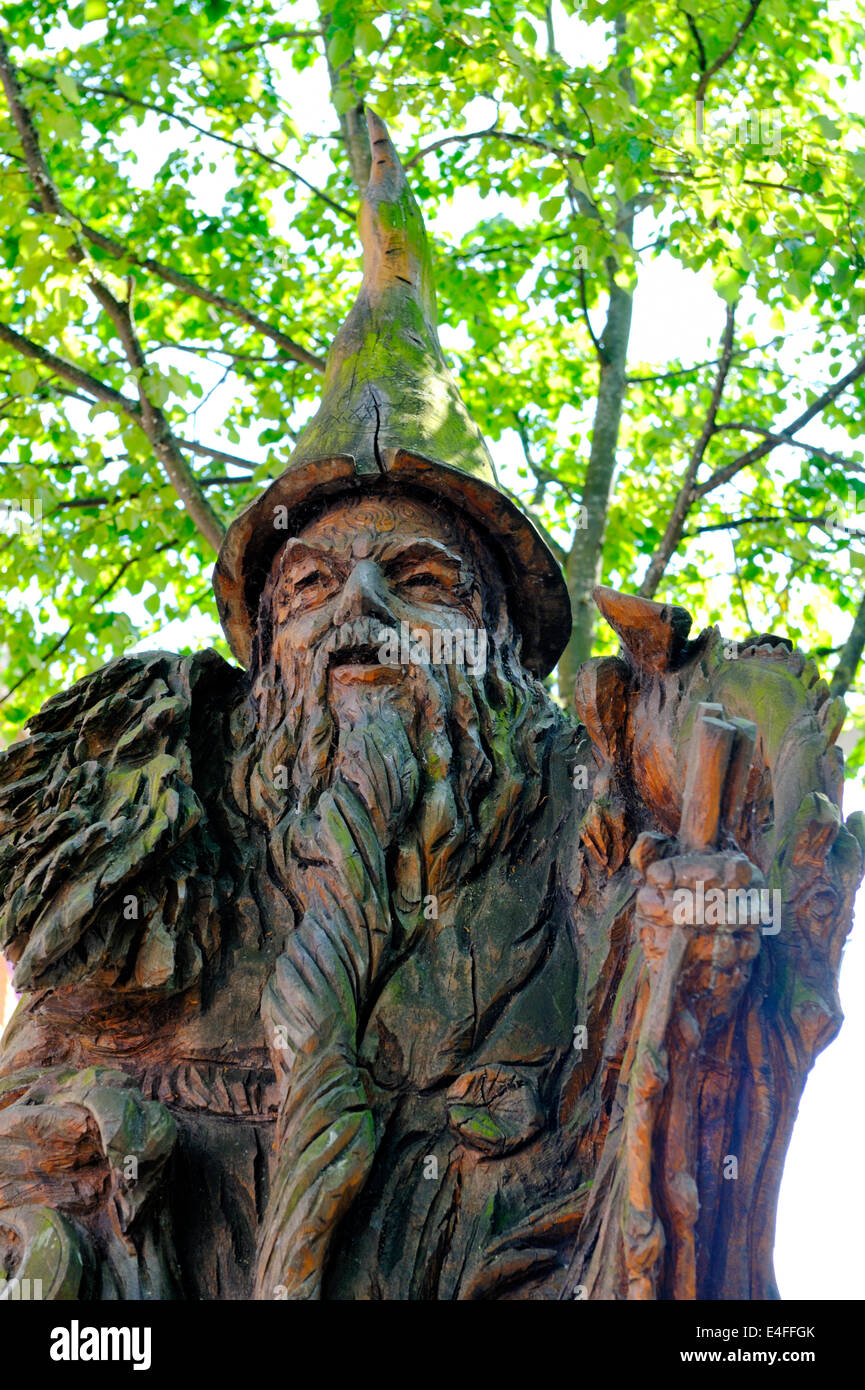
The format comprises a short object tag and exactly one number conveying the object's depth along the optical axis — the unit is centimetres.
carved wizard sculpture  287
